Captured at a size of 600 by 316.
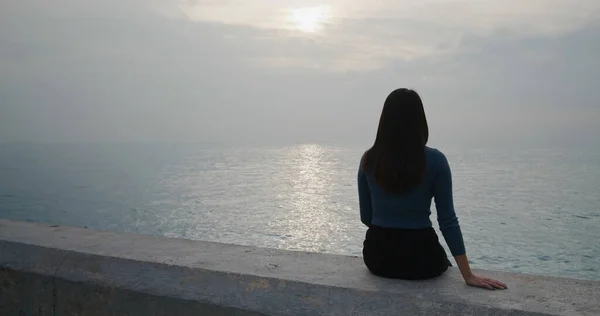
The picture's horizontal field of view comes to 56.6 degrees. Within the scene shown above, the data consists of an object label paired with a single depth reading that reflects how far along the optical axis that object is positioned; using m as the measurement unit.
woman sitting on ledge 3.52
